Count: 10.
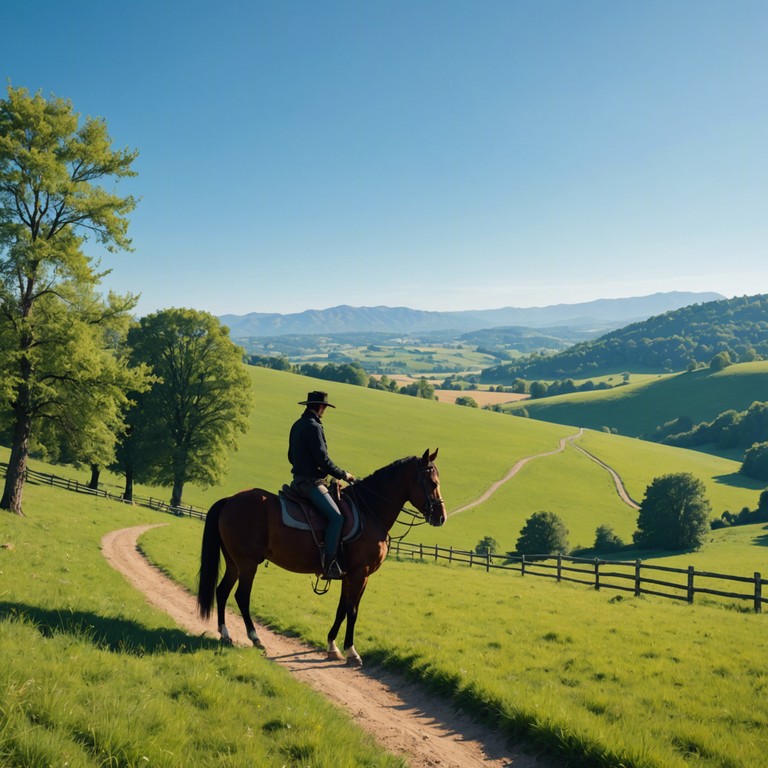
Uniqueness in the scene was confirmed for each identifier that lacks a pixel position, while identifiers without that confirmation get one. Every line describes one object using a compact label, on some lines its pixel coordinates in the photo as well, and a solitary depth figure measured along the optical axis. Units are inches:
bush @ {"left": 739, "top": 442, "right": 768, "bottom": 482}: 3282.5
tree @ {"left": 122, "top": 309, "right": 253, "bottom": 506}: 1433.3
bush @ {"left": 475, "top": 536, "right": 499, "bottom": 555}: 1876.2
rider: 380.8
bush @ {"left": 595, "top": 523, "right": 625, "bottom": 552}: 2133.4
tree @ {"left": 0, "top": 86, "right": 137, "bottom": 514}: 788.6
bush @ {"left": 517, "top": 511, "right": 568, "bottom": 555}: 1946.4
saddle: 381.7
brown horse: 381.1
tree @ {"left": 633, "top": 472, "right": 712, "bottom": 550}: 1999.3
